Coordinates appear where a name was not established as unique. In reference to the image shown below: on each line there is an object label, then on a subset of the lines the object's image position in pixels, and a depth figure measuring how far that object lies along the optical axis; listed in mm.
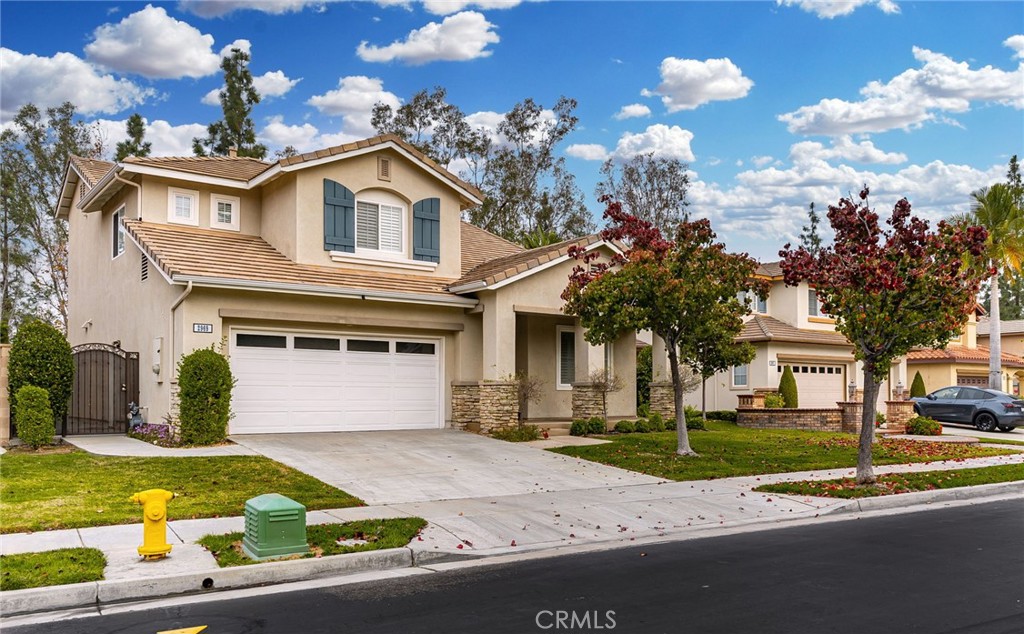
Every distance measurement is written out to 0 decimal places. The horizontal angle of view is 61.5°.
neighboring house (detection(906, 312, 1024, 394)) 37969
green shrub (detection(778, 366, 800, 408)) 29922
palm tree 34062
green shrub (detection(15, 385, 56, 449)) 15773
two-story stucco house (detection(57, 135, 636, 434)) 18391
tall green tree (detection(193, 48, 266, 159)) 44625
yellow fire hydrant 8500
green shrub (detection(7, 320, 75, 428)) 17484
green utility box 8633
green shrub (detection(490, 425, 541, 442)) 19236
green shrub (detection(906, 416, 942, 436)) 24633
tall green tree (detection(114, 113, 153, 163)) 41625
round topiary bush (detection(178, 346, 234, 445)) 16344
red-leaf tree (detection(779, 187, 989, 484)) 13547
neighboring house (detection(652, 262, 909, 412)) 30859
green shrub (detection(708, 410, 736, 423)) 29062
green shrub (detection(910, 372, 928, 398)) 34656
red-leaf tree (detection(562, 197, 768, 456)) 16531
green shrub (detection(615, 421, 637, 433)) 21484
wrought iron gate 20000
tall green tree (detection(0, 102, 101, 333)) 38656
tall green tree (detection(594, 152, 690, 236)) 44531
